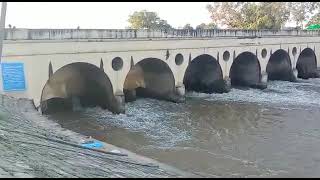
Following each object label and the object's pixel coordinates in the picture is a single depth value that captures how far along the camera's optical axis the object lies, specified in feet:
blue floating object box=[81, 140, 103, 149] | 39.42
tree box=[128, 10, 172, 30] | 222.89
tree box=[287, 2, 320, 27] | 175.52
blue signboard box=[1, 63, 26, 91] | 66.08
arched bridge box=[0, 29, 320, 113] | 69.41
